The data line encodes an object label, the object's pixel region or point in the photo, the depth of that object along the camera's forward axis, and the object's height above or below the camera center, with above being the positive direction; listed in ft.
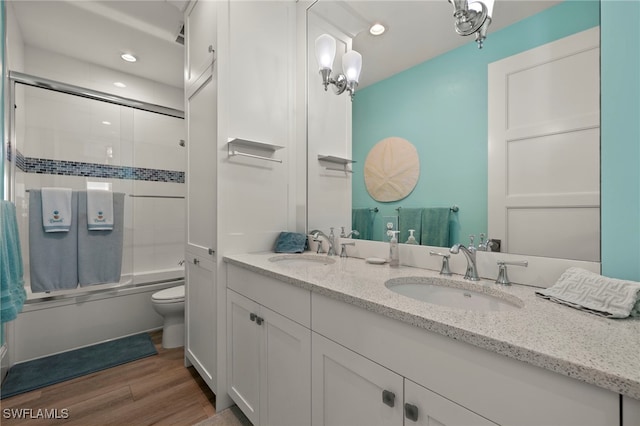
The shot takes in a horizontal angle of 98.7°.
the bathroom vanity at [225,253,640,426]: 1.60 -1.12
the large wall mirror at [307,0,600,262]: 2.96 +1.49
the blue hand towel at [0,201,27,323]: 4.28 -0.95
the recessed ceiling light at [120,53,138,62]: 8.29 +4.71
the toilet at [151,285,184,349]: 7.33 -2.81
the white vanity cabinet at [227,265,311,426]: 3.48 -2.02
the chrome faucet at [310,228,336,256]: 5.61 -0.57
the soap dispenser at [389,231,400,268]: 4.29 -0.62
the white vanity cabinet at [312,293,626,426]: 1.58 -1.18
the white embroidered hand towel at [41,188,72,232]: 6.95 +0.04
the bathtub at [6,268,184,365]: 6.84 -2.93
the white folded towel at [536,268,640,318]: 2.16 -0.69
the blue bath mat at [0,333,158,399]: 5.90 -3.71
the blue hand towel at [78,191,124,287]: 7.48 -1.06
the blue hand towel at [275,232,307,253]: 5.76 -0.66
